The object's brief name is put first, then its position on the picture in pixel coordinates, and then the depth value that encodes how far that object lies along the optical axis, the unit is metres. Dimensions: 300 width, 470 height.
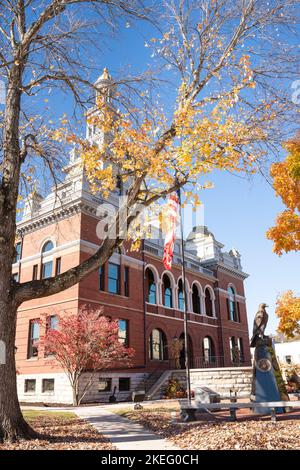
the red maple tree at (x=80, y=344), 19.56
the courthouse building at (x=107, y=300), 23.16
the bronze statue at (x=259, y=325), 13.68
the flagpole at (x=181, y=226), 15.79
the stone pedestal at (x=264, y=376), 12.88
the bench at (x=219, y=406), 10.34
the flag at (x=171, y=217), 11.98
